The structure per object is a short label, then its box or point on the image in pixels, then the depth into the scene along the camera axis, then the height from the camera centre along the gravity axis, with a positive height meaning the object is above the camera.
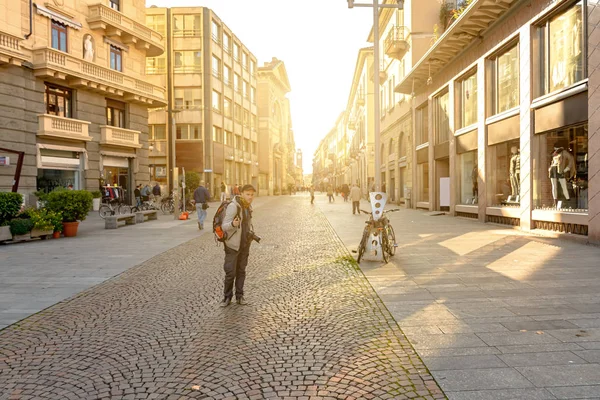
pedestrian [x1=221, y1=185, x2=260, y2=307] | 5.70 -0.63
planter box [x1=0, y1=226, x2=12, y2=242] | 11.69 -1.00
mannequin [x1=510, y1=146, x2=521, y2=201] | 14.38 +0.52
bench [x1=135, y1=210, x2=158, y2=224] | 19.58 -1.02
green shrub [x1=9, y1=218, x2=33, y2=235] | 12.05 -0.84
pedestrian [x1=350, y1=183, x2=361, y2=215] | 23.58 -0.29
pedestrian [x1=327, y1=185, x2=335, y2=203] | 42.76 -0.13
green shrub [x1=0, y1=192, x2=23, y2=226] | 11.92 -0.29
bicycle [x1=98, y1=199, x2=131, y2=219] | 20.57 -0.74
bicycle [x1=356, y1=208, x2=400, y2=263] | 8.73 -0.83
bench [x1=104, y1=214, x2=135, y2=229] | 16.55 -1.02
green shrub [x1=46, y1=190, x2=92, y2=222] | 13.60 -0.29
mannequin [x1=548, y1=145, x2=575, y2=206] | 11.76 +0.50
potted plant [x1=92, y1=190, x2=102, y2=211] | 23.61 -0.32
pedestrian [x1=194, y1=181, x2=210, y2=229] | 16.72 -0.26
